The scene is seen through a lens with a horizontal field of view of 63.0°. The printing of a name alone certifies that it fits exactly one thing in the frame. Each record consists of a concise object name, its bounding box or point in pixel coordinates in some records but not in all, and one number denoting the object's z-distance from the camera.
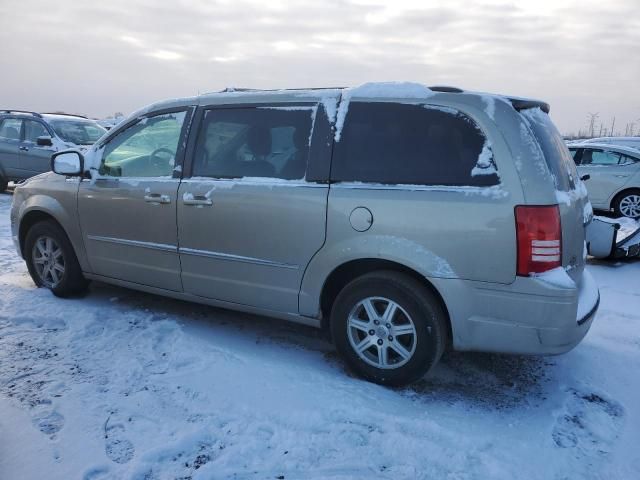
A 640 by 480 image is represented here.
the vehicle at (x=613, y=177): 9.98
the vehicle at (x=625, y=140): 14.19
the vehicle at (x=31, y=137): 11.07
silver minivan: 2.80
